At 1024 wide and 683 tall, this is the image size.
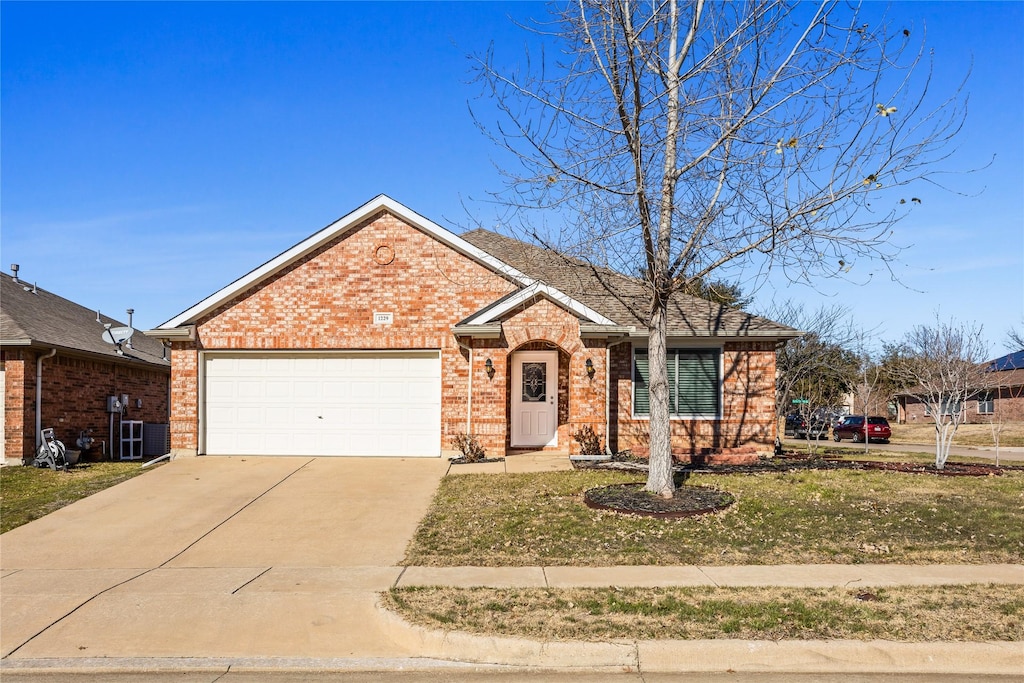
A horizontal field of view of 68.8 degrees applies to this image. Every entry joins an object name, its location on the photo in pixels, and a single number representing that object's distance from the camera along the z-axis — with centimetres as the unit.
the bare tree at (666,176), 982
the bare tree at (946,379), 1534
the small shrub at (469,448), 1514
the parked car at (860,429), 3331
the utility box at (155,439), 2136
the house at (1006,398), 4200
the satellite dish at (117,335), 1962
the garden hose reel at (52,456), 1614
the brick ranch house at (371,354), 1609
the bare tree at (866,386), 2097
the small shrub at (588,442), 1513
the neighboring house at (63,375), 1644
